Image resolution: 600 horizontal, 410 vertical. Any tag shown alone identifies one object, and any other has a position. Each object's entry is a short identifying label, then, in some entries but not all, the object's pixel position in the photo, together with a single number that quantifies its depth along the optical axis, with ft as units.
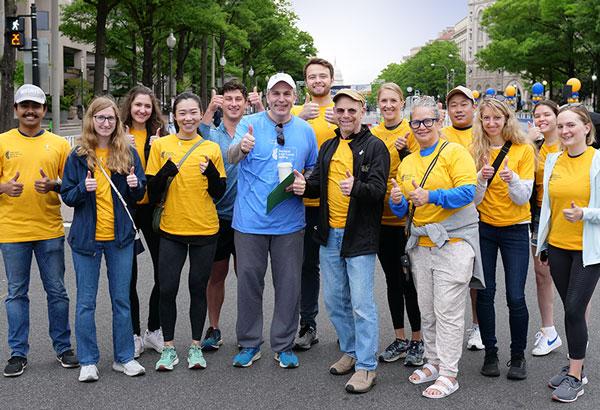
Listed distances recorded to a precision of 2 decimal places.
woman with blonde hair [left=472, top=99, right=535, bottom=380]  16.08
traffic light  57.21
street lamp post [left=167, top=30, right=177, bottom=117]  100.68
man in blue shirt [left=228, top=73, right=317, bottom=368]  16.53
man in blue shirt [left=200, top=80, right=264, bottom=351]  18.13
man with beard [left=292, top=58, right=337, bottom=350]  18.21
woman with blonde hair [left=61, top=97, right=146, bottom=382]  15.74
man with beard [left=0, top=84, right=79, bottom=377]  16.12
